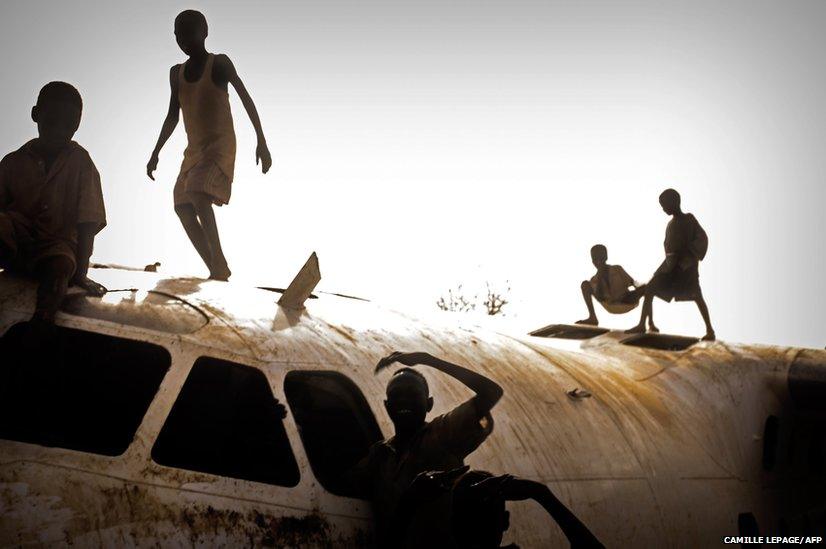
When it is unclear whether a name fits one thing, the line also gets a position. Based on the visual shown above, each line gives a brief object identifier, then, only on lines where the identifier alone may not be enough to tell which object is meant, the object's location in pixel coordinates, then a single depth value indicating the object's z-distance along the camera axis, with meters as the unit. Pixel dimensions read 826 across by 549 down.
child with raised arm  3.94
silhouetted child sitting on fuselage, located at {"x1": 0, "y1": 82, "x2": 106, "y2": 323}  4.14
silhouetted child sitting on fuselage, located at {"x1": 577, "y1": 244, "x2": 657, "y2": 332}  12.23
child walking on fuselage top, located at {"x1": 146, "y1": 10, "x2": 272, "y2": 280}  6.45
